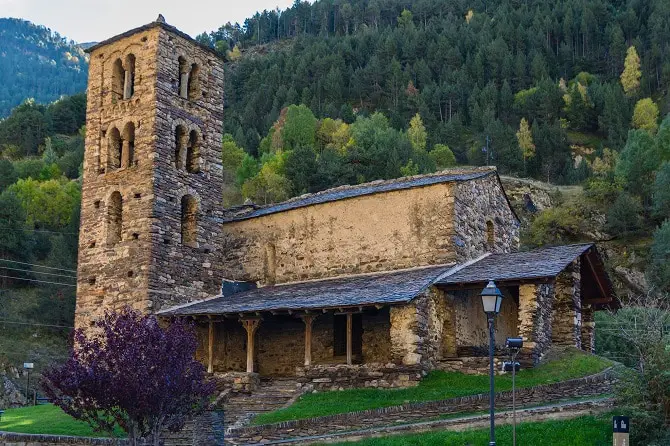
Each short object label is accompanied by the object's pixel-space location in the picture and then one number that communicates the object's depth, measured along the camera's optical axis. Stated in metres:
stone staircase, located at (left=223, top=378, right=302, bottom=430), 23.14
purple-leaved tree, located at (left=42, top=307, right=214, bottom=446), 18.05
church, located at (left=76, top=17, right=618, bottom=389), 25.17
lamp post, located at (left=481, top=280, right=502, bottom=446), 16.47
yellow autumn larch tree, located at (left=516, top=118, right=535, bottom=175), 93.06
